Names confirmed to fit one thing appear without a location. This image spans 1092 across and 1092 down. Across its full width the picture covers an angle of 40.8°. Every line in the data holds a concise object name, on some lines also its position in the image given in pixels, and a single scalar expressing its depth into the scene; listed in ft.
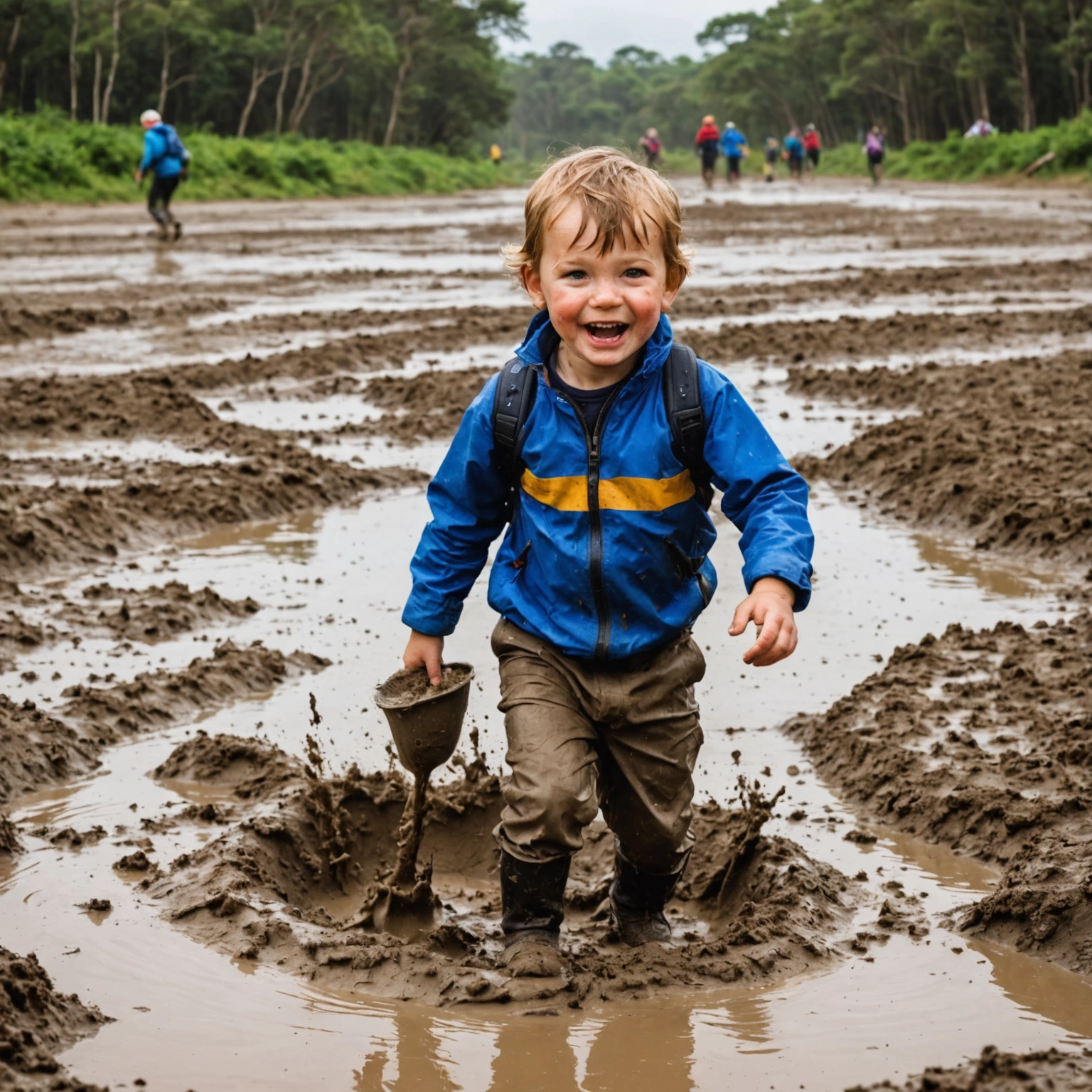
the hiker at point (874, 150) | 138.92
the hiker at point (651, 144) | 126.11
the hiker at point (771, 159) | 158.30
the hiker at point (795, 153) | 168.55
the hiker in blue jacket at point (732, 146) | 137.59
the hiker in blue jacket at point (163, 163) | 65.77
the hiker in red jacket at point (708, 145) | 122.72
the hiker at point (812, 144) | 173.27
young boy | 9.13
